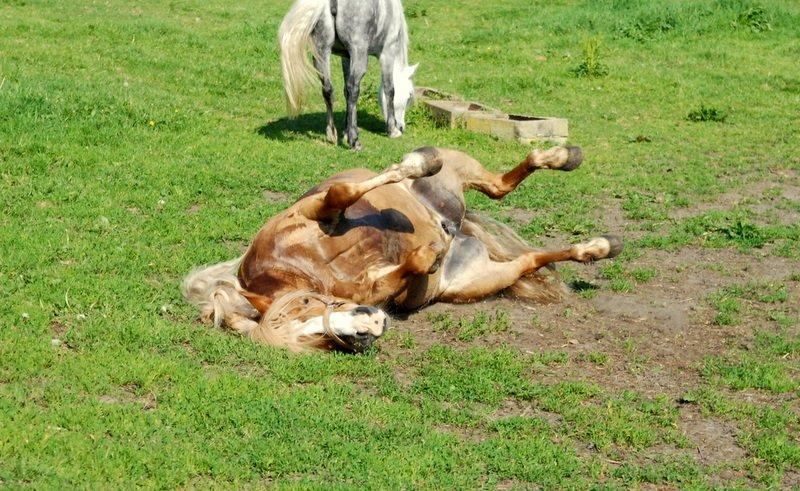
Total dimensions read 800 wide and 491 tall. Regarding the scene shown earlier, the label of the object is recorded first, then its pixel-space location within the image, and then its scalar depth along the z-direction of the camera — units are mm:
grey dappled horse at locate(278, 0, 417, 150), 11336
